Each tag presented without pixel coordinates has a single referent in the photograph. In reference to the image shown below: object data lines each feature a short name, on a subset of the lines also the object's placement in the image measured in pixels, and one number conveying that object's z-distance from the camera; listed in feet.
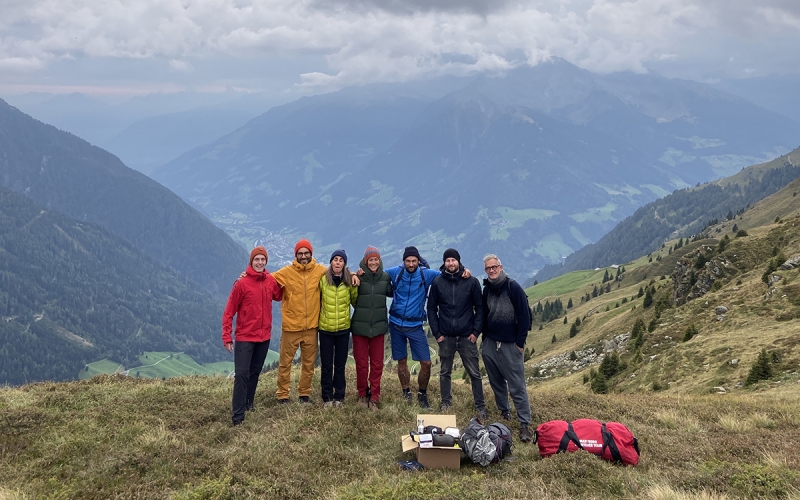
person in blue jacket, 39.24
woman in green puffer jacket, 38.78
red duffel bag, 30.17
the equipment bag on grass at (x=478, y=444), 30.12
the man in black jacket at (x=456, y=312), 37.55
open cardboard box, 29.94
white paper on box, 30.07
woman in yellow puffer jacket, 38.60
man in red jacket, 37.63
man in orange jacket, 39.04
